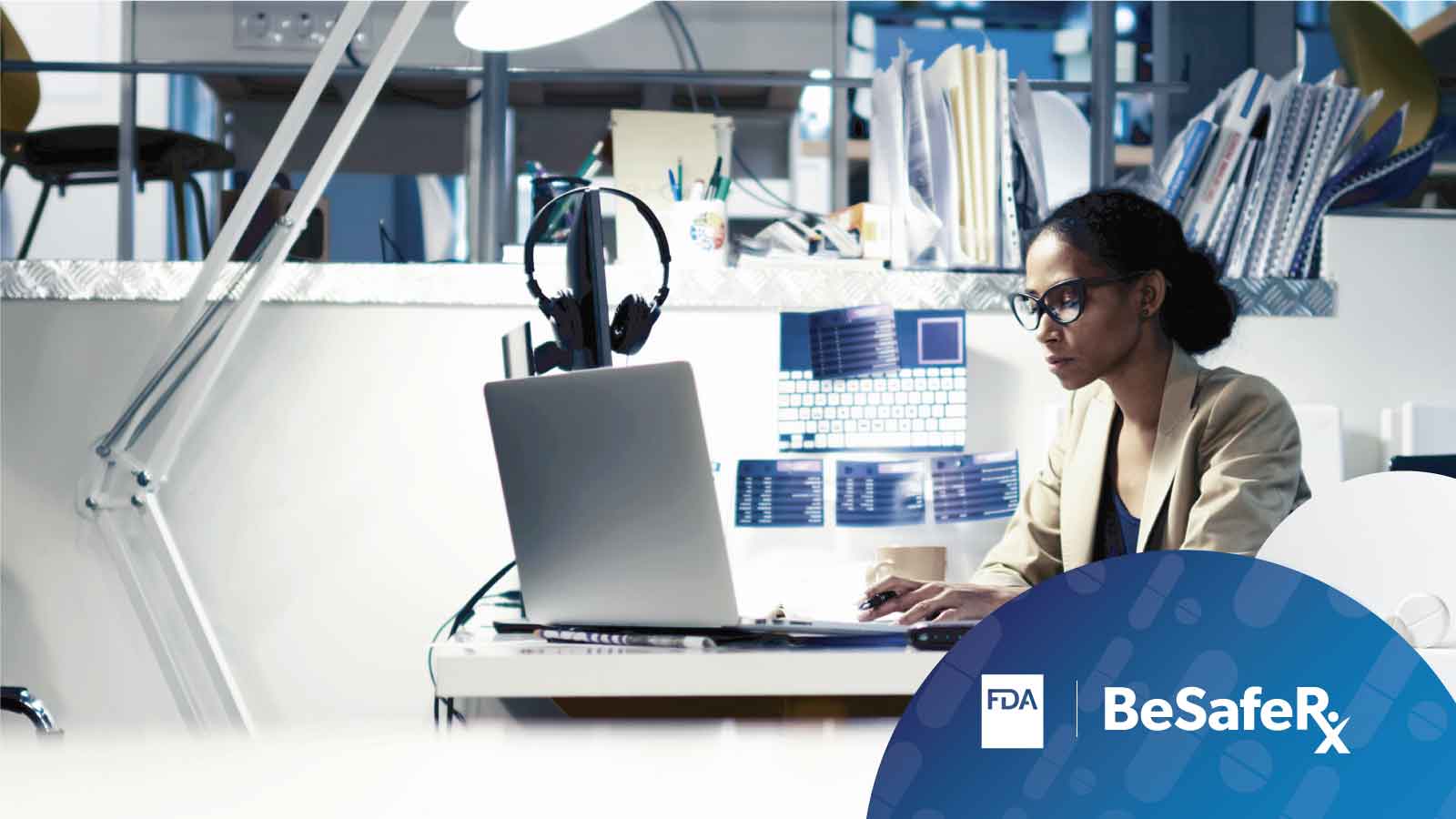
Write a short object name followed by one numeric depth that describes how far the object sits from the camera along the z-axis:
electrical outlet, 3.73
